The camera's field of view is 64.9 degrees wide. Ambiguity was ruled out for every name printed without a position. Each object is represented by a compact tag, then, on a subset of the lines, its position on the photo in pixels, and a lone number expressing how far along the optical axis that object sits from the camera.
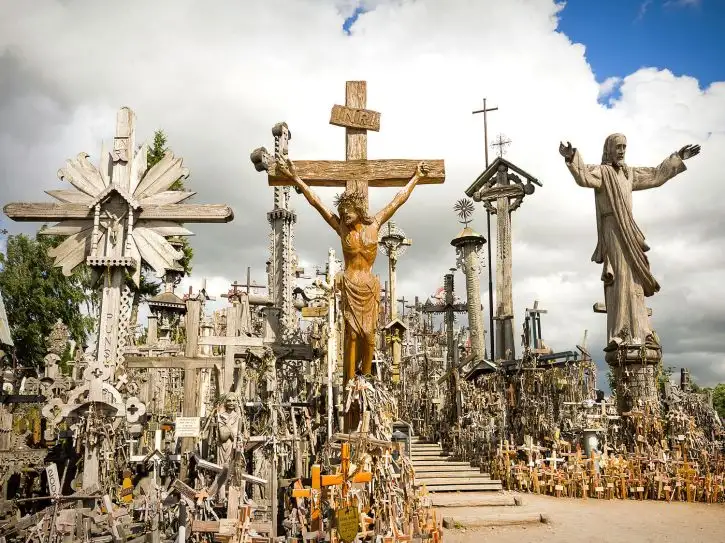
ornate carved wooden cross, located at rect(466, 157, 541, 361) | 21.27
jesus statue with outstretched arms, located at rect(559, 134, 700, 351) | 14.57
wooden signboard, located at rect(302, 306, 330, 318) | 18.28
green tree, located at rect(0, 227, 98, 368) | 27.00
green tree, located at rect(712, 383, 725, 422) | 42.81
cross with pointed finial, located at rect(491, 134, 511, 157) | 23.83
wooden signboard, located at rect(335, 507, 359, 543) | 5.05
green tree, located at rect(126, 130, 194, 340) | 23.43
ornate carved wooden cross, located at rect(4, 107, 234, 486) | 6.93
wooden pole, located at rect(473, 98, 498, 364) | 22.03
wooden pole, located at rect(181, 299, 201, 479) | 8.54
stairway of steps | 13.12
